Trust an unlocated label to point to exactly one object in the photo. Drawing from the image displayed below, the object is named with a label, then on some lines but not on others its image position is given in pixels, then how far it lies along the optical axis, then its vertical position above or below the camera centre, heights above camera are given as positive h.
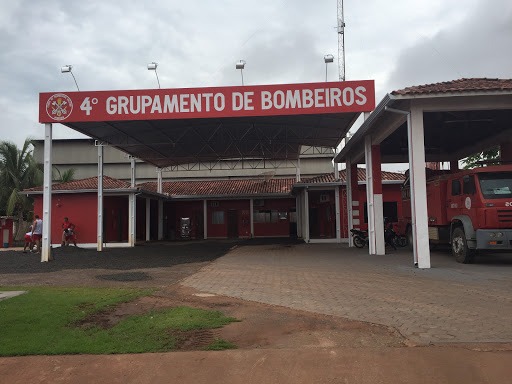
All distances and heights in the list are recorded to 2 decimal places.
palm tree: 27.44 +3.22
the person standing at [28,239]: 18.41 -0.76
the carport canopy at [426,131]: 10.49 +2.91
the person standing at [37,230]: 17.03 -0.34
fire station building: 21.70 +0.69
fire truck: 10.21 +0.10
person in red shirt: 19.88 -0.56
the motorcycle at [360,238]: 17.67 -0.95
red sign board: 13.82 +3.97
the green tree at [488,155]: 24.39 +3.47
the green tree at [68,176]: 32.06 +3.51
